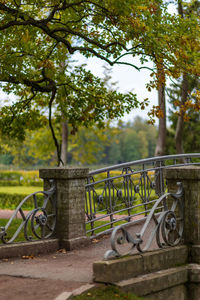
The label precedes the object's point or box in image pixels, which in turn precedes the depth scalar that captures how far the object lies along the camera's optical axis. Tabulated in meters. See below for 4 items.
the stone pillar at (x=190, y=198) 6.90
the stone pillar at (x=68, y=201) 7.73
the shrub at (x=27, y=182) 26.77
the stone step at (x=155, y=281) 5.52
